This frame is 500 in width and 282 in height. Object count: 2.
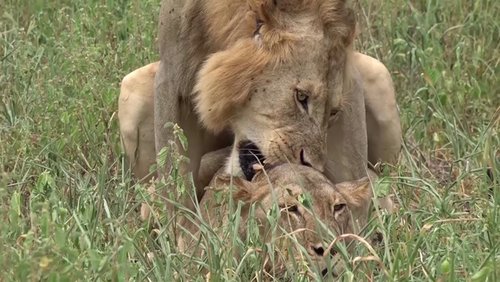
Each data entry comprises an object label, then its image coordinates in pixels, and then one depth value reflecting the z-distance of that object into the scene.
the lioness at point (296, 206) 9.09
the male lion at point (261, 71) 10.37
